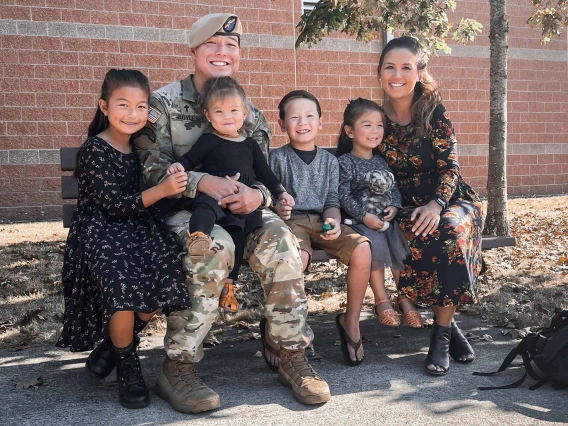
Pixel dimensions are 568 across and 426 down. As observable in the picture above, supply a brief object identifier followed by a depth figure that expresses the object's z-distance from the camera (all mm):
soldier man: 2988
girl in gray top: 3652
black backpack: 3107
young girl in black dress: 2951
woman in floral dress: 3527
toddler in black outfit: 3230
